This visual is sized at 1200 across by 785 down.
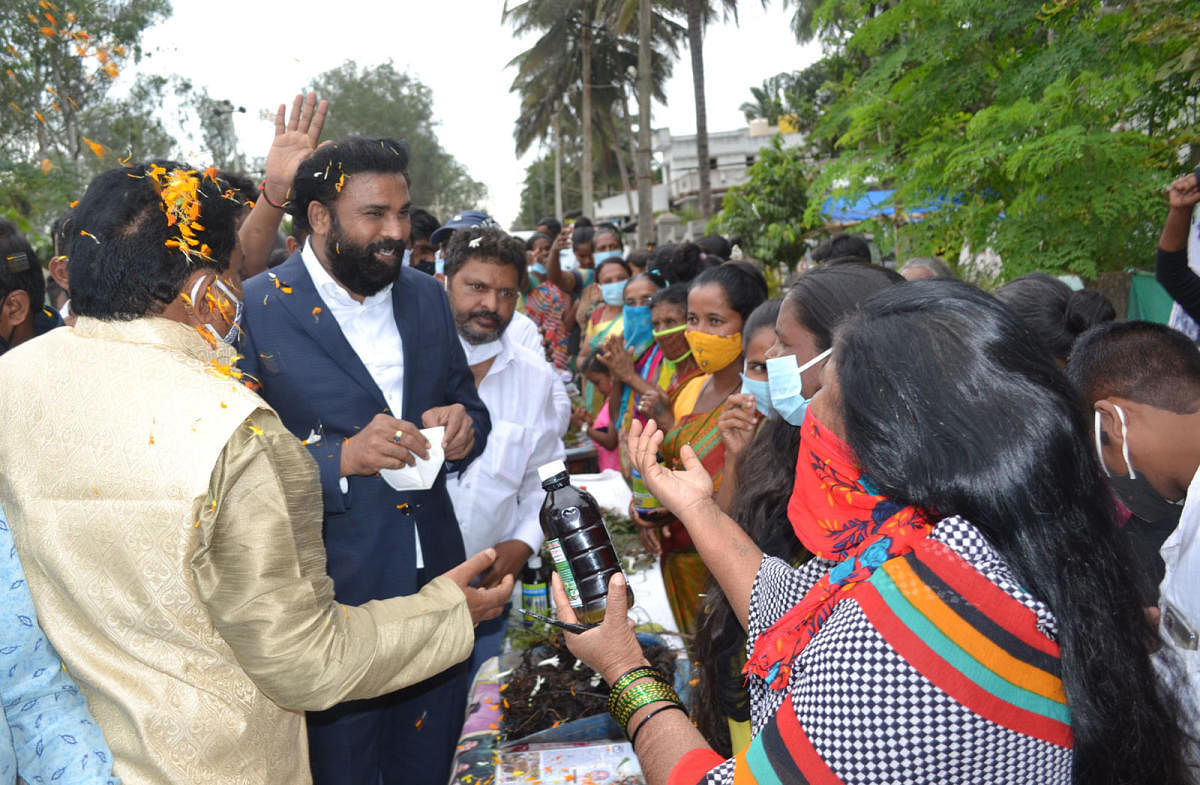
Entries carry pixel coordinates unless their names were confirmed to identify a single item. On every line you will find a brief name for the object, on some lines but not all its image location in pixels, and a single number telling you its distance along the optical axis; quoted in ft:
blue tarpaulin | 17.06
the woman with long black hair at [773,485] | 7.60
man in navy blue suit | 8.23
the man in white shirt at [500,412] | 11.10
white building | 168.66
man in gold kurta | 4.98
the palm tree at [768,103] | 160.04
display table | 7.66
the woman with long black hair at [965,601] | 3.92
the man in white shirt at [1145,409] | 7.11
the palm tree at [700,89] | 55.62
